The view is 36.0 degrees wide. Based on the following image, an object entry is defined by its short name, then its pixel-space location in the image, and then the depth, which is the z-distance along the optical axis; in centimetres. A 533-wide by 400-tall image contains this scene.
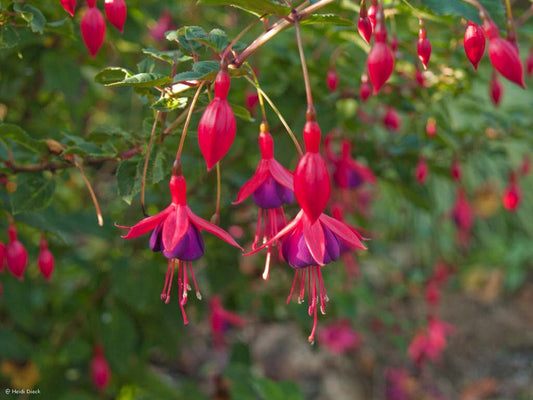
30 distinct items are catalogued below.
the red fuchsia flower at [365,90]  46
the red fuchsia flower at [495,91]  46
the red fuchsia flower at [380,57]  31
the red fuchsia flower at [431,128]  57
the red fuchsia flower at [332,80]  49
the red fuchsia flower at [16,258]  40
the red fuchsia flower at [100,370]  66
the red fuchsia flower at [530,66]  50
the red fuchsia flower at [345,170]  52
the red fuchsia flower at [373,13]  33
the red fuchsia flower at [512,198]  68
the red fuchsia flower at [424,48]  34
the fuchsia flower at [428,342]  99
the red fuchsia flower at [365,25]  33
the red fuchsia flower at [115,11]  36
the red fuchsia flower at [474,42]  32
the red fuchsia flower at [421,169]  55
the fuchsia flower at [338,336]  101
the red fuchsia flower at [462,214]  88
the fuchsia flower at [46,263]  42
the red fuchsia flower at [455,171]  63
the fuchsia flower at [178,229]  33
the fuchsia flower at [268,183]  35
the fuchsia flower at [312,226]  30
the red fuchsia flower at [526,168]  82
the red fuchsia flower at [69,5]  35
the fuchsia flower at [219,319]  76
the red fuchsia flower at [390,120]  60
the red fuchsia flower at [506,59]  31
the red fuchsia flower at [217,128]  30
